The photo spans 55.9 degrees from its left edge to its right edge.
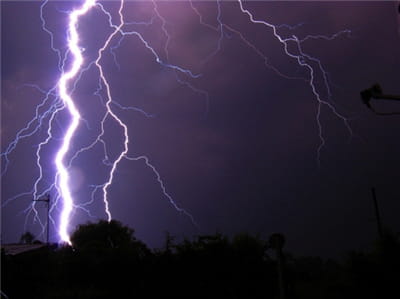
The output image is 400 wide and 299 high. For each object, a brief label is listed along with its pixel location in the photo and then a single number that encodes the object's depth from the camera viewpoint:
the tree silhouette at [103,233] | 21.22
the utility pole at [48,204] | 20.58
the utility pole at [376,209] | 15.54
